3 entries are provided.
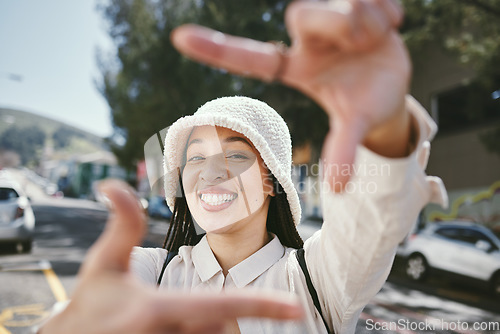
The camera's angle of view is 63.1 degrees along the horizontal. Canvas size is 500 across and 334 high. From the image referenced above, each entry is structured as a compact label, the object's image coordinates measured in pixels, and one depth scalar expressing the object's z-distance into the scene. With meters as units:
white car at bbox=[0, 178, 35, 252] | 7.89
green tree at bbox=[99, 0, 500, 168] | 12.19
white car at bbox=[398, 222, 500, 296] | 6.81
